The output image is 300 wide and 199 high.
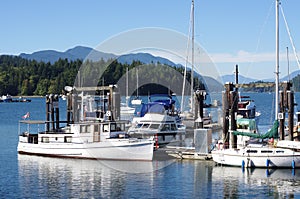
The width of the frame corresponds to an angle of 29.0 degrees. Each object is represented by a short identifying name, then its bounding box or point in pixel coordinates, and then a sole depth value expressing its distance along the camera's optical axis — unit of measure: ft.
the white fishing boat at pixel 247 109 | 225.97
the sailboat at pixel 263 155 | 130.62
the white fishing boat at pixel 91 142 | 149.59
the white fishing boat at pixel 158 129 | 174.34
